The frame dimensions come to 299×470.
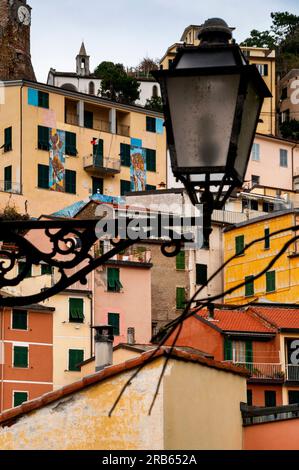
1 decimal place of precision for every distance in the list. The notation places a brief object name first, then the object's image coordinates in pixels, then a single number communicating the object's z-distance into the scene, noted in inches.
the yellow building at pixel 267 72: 4271.7
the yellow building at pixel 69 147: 3051.2
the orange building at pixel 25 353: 2309.3
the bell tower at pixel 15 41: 3870.6
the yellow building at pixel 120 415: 1027.3
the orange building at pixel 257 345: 2463.1
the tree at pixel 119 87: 4180.6
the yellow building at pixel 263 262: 2849.4
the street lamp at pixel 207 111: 230.4
